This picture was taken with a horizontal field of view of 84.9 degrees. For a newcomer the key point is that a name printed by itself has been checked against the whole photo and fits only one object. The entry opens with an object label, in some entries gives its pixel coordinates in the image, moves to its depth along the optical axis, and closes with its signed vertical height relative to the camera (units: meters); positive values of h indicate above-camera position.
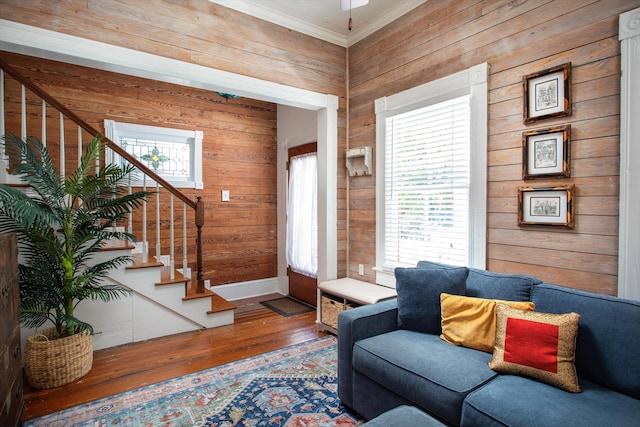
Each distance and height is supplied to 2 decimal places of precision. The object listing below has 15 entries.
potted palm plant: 2.44 -0.30
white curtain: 4.50 -0.11
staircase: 3.14 -0.80
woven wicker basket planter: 2.49 -1.11
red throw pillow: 1.61 -0.68
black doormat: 4.29 -1.29
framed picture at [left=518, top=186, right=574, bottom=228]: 2.12 +0.01
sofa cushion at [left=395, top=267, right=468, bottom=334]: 2.25 -0.57
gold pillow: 1.95 -0.66
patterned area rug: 2.12 -1.29
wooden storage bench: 3.07 -0.80
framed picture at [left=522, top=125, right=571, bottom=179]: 2.13 +0.35
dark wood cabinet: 1.72 -0.69
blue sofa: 1.45 -0.82
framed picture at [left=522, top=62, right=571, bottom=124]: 2.12 +0.72
